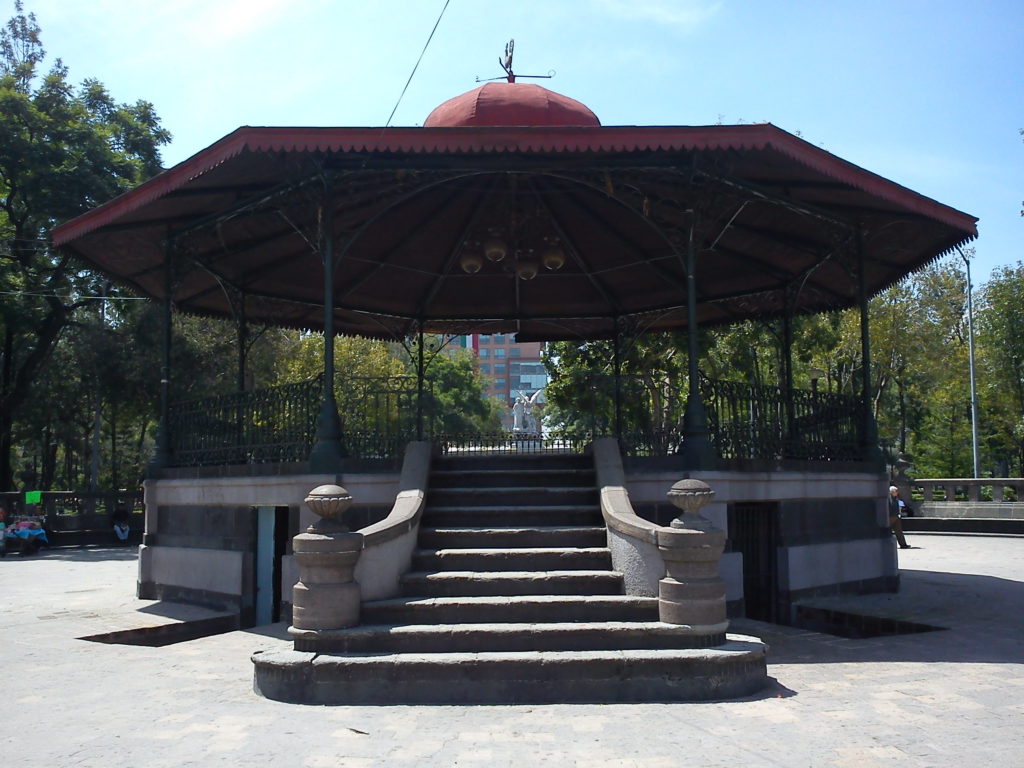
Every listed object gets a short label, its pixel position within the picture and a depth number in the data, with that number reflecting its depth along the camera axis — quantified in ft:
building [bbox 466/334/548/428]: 473.26
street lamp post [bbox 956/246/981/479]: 118.11
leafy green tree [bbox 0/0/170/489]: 94.53
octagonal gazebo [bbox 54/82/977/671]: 33.32
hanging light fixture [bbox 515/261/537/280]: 46.68
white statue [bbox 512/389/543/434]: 123.03
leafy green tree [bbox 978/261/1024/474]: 120.57
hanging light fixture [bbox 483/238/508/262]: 43.68
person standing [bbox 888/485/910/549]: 60.05
